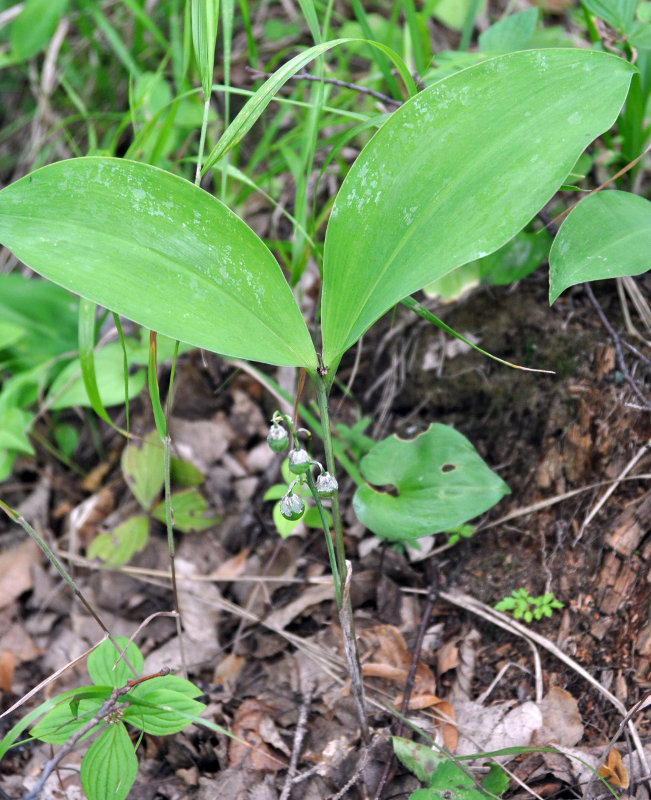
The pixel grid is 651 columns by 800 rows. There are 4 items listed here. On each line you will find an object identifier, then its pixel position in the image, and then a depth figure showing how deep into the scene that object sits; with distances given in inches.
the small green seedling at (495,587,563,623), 30.9
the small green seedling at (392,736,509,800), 28.3
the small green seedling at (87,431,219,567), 35.5
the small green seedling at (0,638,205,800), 28.3
